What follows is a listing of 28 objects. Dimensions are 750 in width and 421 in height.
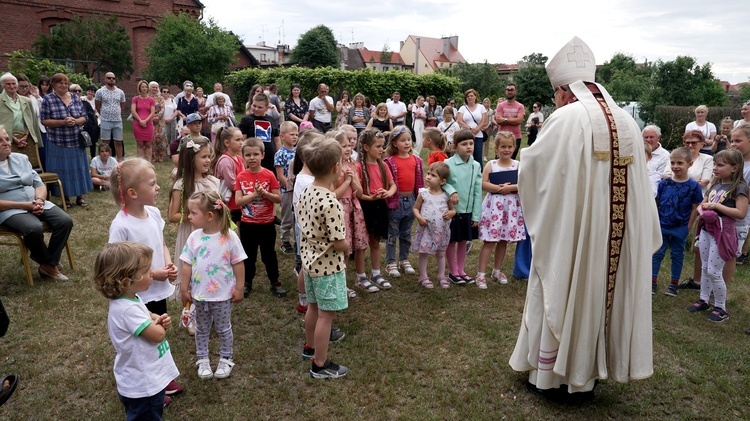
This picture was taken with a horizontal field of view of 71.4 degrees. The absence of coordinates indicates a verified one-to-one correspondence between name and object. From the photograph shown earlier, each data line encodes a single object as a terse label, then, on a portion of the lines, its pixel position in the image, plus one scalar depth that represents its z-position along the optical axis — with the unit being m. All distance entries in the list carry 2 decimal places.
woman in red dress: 12.42
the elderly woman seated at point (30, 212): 5.50
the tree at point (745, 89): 40.25
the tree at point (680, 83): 24.06
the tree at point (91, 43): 26.98
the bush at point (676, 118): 18.45
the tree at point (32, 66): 17.31
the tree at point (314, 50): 64.06
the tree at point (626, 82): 40.50
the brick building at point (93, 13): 28.88
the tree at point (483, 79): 44.66
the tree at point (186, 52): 27.48
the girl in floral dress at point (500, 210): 5.88
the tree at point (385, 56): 95.12
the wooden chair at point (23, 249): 5.54
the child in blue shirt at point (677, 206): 5.57
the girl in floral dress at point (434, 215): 5.71
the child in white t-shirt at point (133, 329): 2.66
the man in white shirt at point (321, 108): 12.87
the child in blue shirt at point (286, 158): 6.10
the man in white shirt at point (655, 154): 6.28
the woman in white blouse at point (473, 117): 11.88
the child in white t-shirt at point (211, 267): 3.73
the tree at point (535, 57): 46.94
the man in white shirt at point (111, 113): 11.29
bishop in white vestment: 3.27
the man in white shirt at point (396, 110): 15.70
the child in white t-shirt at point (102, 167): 10.00
